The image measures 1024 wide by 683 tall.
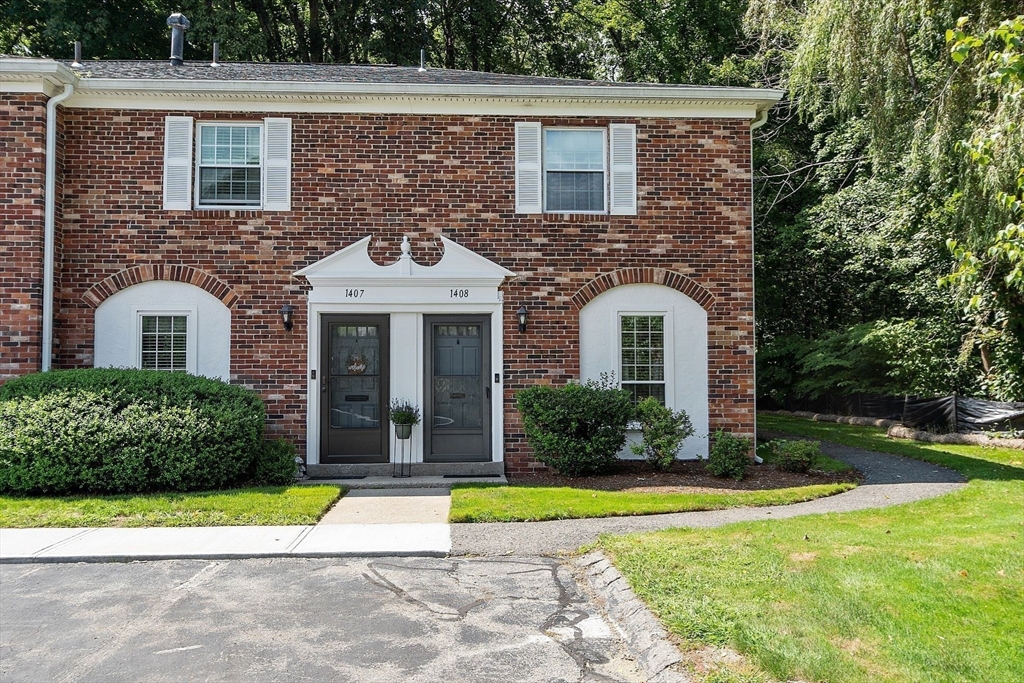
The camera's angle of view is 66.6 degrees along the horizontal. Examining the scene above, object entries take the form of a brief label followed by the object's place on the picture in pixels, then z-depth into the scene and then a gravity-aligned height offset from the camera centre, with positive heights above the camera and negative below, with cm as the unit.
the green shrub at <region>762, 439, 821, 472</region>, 1101 -123
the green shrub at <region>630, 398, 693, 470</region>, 1080 -89
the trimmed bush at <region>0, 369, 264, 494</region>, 912 -80
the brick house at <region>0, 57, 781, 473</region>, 1120 +180
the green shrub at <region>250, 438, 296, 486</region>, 1026 -132
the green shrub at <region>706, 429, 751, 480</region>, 1058 -122
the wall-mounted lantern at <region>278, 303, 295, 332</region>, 1116 +75
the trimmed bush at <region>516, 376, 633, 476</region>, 1049 -75
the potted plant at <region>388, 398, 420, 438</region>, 1099 -68
